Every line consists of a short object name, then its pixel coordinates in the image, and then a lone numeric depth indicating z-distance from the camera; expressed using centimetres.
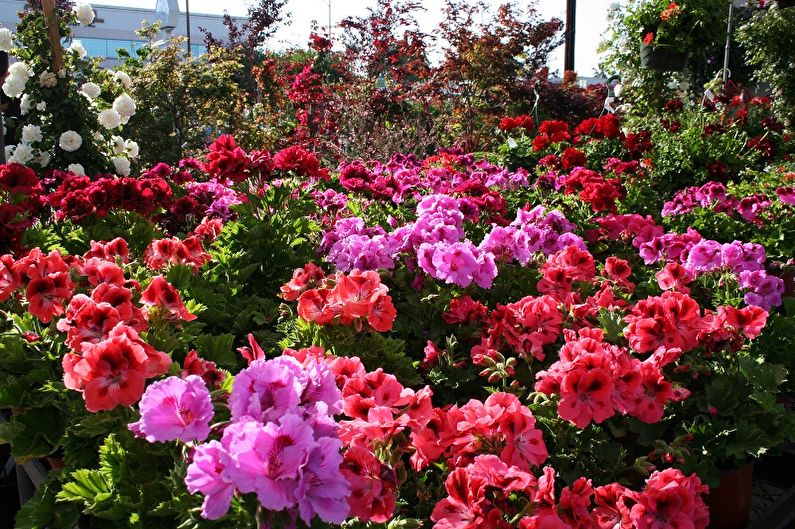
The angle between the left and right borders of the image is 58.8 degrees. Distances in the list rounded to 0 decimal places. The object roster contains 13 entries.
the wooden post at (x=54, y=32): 595
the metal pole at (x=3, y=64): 552
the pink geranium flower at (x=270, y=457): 93
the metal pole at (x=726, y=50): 897
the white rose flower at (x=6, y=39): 581
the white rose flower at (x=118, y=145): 639
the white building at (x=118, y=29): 4519
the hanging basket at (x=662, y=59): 840
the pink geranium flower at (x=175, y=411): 112
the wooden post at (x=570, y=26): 1450
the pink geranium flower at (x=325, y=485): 97
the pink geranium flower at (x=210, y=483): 97
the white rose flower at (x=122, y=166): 622
